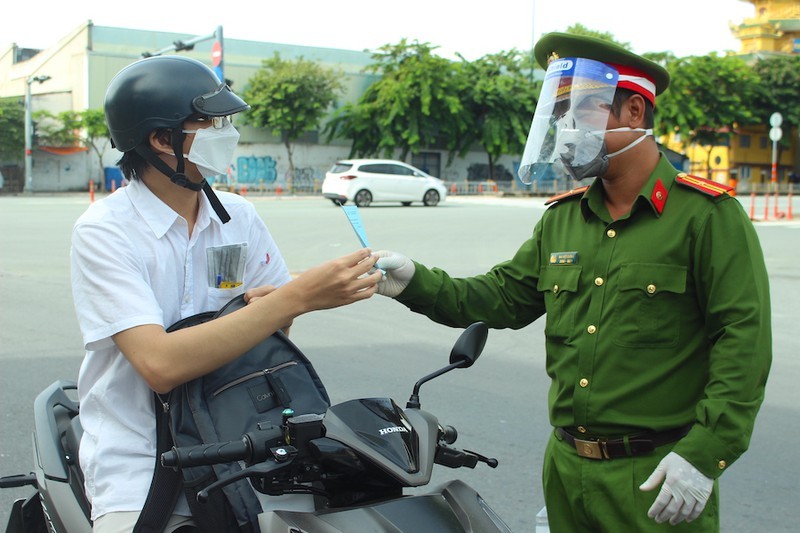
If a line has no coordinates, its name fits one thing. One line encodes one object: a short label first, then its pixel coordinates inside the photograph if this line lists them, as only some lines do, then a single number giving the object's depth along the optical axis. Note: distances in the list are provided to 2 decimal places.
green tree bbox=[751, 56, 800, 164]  47.28
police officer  2.05
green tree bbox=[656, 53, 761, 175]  43.66
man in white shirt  2.06
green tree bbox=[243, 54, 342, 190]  41.31
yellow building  50.78
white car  26.00
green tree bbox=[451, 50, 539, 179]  42.66
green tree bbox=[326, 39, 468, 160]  41.16
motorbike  1.73
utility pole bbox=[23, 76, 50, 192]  37.51
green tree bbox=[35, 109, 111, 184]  38.66
